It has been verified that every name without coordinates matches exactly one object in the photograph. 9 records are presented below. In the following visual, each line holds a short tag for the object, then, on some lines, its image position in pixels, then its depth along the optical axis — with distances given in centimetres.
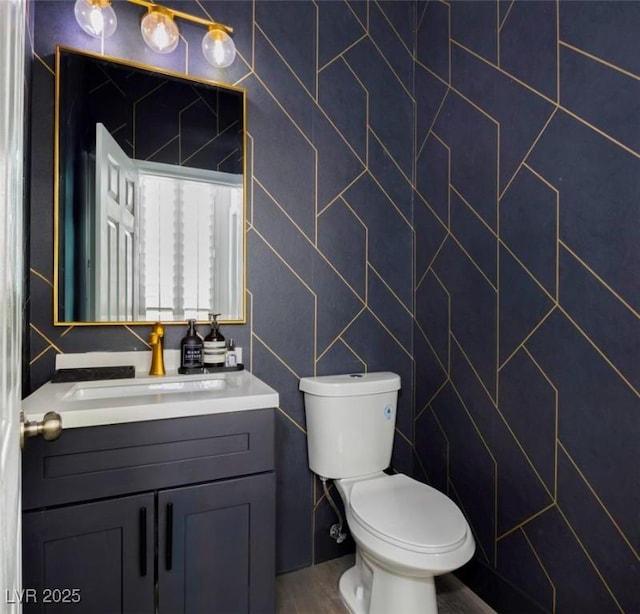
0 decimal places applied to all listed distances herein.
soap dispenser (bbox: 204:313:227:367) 153
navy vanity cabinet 98
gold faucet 145
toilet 121
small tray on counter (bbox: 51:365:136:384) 134
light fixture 147
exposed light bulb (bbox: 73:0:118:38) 137
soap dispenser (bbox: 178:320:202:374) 149
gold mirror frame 138
